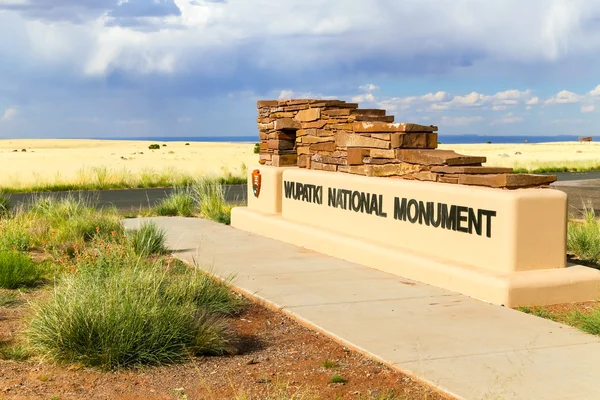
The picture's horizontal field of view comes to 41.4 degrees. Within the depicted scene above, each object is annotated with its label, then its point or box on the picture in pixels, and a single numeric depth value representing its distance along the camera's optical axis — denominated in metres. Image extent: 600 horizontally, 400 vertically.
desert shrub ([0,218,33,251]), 12.43
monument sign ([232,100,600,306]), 8.46
